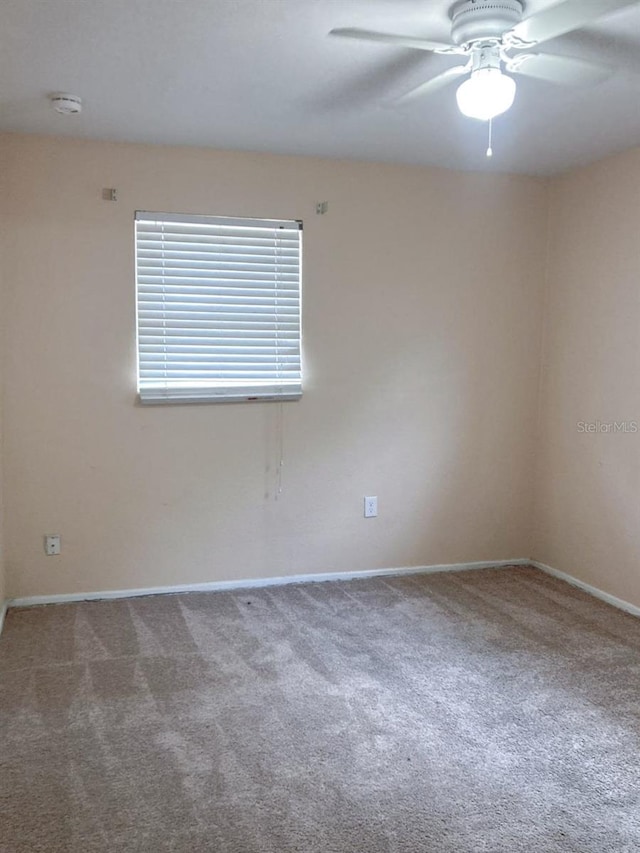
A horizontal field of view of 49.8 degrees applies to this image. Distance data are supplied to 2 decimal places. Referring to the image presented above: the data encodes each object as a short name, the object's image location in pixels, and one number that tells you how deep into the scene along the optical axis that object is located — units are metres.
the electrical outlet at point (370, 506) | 4.05
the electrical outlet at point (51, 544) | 3.53
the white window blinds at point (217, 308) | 3.59
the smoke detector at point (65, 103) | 2.79
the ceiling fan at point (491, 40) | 1.89
